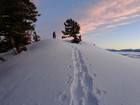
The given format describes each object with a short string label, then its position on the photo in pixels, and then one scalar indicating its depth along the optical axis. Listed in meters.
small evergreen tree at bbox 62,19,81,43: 19.80
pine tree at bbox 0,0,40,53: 7.82
